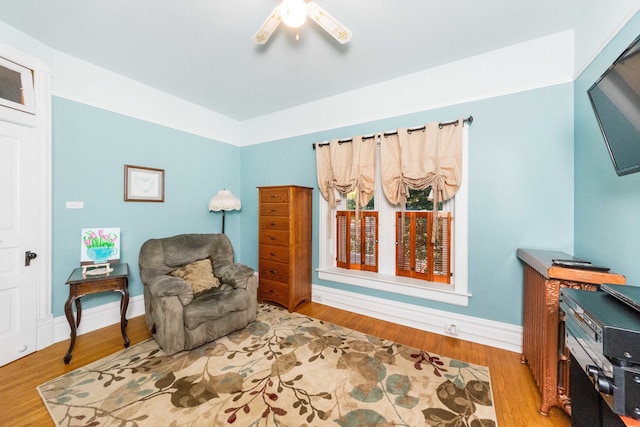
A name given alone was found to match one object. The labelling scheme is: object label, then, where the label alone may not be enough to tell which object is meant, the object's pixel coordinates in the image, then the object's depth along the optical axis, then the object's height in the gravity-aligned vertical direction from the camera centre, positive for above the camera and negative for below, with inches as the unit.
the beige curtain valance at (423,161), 96.9 +21.7
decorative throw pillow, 101.5 -27.6
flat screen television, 40.9 +20.4
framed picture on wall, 115.0 +13.0
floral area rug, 60.4 -50.6
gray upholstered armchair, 85.0 -31.7
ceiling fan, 59.1 +50.1
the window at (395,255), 98.2 -20.5
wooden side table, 83.6 -27.5
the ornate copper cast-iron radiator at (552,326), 57.3 -28.6
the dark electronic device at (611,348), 32.6 -19.8
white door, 81.8 -10.2
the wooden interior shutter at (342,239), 131.4 -15.0
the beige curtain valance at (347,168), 116.7 +21.9
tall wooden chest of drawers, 122.9 -17.4
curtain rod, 95.7 +36.1
